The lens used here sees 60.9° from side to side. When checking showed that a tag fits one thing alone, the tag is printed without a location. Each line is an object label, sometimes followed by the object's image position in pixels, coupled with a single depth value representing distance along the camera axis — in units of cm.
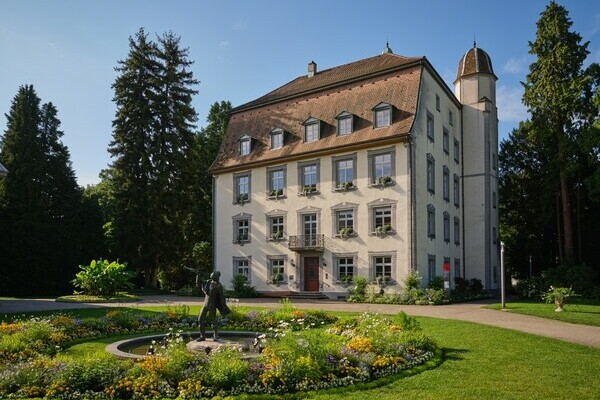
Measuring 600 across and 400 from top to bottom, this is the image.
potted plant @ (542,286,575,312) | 2127
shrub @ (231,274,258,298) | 3331
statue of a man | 1178
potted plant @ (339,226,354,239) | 3042
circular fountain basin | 1095
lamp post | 2203
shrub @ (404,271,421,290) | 2717
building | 2925
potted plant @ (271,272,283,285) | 3306
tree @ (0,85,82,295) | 3794
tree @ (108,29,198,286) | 4025
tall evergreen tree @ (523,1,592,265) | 3262
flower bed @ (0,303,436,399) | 802
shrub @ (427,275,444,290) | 2834
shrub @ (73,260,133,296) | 2948
